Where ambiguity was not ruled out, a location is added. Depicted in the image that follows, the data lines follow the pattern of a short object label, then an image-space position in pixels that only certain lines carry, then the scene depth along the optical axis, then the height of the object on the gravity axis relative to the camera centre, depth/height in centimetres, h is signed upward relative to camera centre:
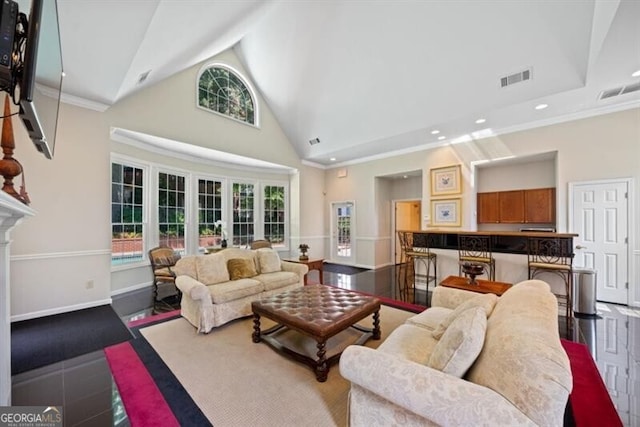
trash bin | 368 -116
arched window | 562 +279
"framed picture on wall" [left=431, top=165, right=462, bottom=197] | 594 +74
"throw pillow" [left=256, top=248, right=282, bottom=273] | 422 -80
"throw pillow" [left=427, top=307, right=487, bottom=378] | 128 -69
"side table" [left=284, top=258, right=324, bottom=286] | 482 -97
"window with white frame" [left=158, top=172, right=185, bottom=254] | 545 +7
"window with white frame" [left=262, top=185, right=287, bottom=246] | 755 +0
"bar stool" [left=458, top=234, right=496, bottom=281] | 418 -68
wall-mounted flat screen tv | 128 +82
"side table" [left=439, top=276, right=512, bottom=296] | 298 -90
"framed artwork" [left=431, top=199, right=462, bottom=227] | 596 -2
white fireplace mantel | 154 -50
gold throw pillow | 382 -84
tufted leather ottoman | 224 -99
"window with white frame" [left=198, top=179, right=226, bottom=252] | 615 +3
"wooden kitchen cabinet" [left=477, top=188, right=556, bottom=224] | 526 +12
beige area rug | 179 -141
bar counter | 372 -47
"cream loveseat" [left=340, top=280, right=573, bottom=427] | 101 -77
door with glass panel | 796 -61
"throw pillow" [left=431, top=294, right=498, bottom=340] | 182 -69
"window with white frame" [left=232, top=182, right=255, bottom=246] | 689 +0
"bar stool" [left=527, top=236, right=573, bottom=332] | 353 -70
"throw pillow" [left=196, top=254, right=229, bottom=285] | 354 -79
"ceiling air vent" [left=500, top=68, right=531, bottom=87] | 387 +205
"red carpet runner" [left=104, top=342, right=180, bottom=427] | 175 -140
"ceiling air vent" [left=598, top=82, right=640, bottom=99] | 368 +178
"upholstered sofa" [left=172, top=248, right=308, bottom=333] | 308 -97
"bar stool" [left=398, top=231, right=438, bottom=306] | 479 -80
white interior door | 415 -35
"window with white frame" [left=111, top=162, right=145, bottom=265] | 472 +1
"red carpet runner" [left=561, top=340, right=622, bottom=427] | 177 -143
